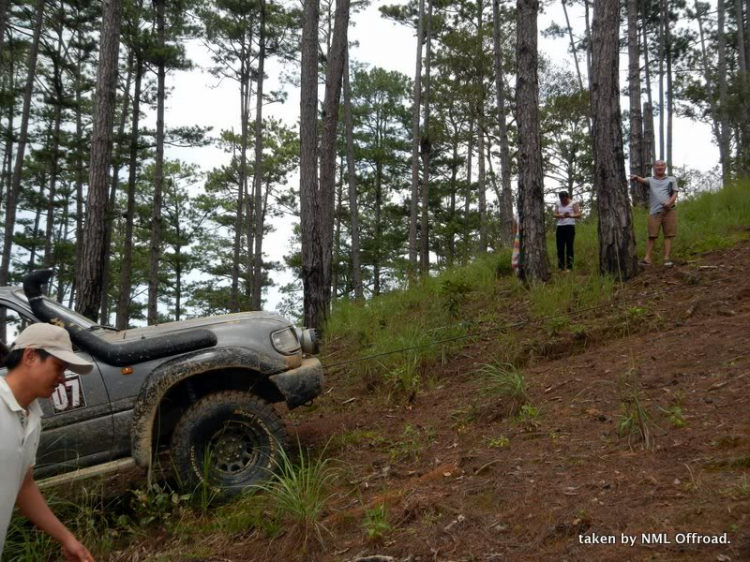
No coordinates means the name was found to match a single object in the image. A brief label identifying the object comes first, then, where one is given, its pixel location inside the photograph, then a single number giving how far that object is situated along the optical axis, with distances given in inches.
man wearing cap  94.4
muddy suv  177.6
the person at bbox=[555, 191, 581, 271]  414.0
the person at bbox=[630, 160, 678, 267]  376.2
